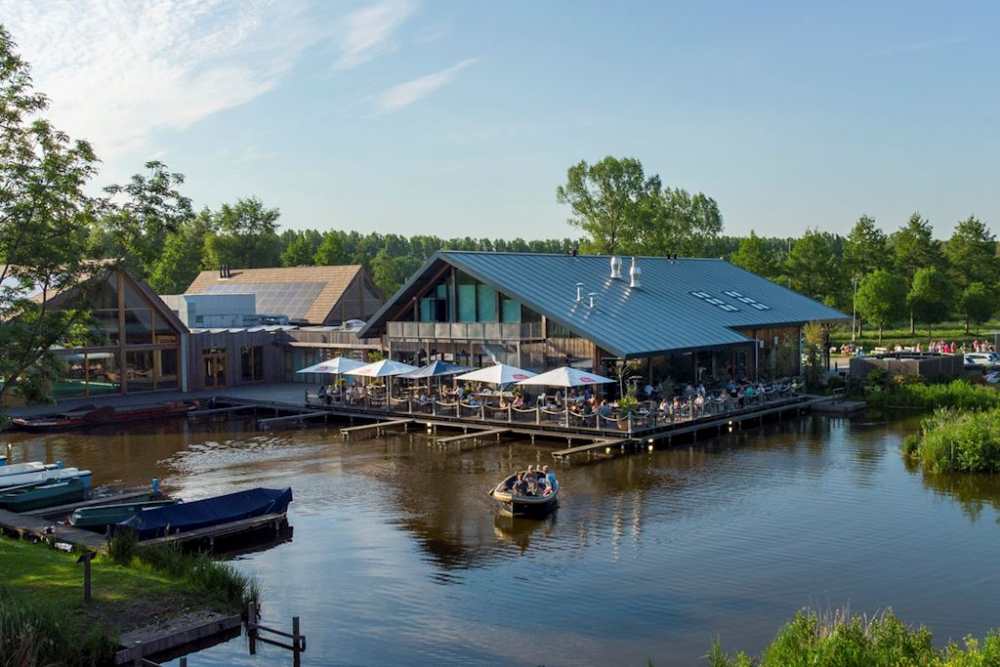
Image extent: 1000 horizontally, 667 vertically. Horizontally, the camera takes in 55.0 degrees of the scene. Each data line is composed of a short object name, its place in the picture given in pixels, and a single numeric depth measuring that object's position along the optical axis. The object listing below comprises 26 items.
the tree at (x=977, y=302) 62.19
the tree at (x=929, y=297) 60.66
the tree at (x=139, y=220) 18.84
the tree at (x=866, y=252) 71.38
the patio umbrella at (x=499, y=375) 32.72
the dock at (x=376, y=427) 34.56
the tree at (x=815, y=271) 68.00
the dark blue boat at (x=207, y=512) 19.39
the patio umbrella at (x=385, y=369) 36.41
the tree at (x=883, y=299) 59.84
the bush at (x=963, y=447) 25.48
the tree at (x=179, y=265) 89.06
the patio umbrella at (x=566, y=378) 31.20
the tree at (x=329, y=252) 93.50
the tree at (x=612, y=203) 71.44
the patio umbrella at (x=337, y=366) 38.06
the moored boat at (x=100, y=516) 20.53
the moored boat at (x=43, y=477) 23.91
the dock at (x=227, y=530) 19.35
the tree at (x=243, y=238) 92.62
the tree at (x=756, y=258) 70.94
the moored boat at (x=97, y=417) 36.50
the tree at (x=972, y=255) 68.69
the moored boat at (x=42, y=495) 22.58
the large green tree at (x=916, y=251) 70.69
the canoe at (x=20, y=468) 24.67
